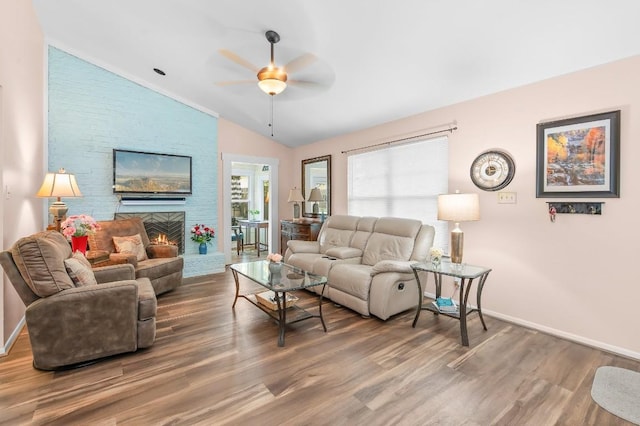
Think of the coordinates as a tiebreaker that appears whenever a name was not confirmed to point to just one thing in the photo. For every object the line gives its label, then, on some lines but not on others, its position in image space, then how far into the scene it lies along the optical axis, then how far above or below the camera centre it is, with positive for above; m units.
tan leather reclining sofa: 3.20 -0.64
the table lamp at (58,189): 3.16 +0.23
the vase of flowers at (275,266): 3.20 -0.61
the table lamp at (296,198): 5.79 +0.23
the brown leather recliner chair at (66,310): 2.13 -0.76
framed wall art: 2.53 +0.47
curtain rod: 3.67 +1.00
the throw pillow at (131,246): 3.99 -0.48
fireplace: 4.87 -0.24
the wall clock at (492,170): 3.16 +0.43
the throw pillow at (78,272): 2.41 -0.51
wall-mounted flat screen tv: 4.61 +0.60
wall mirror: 5.63 +0.47
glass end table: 2.71 -0.60
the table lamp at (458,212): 3.02 -0.03
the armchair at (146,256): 3.73 -0.59
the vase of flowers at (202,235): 5.27 -0.45
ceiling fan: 2.71 +1.22
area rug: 1.84 -1.23
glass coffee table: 2.78 -0.72
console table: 5.38 -0.36
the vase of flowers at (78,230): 3.13 -0.20
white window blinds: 3.88 +0.41
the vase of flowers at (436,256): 3.07 -0.48
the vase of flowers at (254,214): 8.01 -0.11
